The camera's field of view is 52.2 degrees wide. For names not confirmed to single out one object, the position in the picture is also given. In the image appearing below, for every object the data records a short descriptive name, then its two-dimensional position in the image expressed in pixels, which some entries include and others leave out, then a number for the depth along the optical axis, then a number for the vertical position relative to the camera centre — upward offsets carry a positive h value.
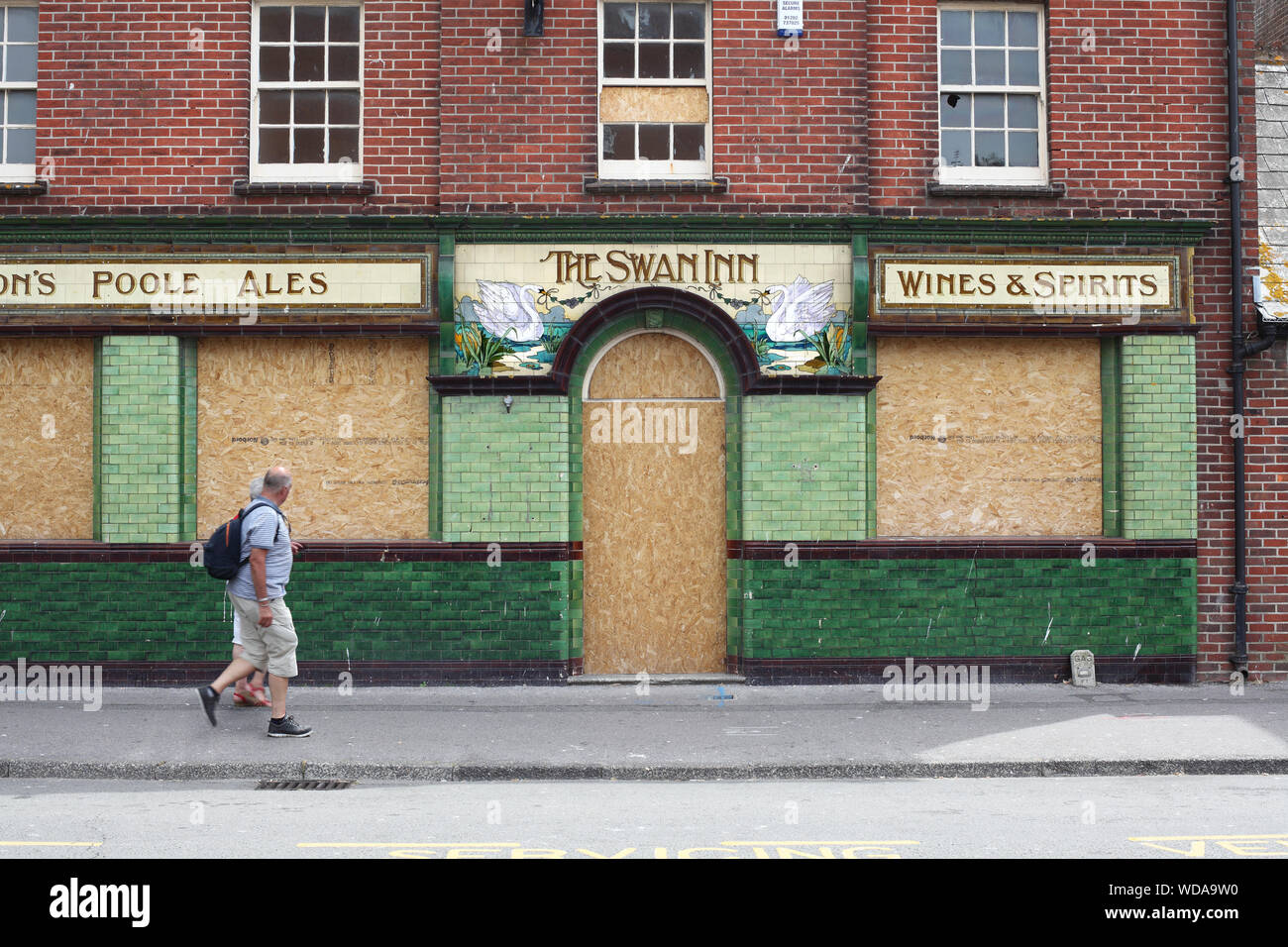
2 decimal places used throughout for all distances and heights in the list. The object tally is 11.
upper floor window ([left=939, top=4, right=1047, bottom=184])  12.54 +4.00
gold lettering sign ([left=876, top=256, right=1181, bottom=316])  12.20 +2.16
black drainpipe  12.35 +1.57
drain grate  8.62 -1.77
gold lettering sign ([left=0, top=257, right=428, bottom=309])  12.07 +2.14
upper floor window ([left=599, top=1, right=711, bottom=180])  12.33 +3.88
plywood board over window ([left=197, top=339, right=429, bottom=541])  12.22 +0.75
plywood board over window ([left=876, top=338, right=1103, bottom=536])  12.37 +0.78
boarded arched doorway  12.27 +0.08
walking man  9.59 -0.65
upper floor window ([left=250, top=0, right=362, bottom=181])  12.34 +3.91
